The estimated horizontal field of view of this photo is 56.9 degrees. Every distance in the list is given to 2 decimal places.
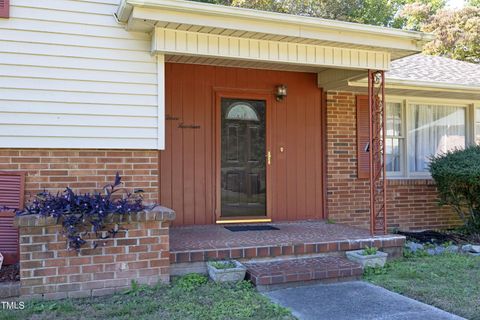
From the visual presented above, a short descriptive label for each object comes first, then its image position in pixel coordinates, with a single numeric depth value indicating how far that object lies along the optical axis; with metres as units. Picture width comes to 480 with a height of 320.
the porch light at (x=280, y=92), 6.93
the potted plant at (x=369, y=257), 5.18
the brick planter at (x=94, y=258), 4.05
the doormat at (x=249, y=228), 6.29
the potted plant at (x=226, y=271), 4.55
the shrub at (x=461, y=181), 7.00
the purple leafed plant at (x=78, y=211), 4.12
